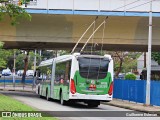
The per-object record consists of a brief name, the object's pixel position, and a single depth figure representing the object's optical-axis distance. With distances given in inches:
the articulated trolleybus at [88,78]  931.3
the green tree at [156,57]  3207.9
